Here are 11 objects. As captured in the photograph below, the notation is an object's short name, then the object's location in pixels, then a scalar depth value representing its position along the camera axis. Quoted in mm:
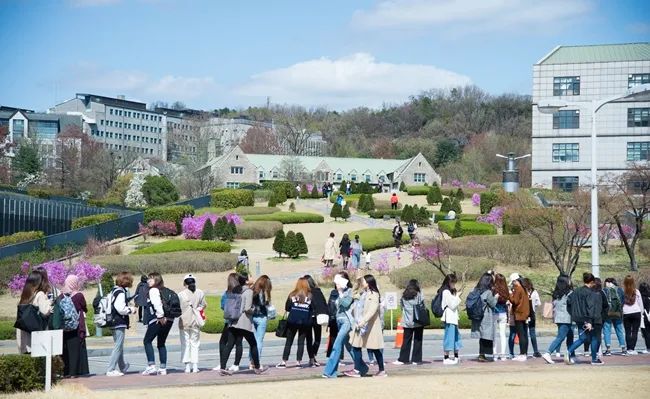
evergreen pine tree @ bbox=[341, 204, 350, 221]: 63844
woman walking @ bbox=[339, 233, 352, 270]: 40438
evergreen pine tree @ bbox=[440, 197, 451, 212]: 65812
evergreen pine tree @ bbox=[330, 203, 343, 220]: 63500
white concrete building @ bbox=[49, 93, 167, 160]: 152500
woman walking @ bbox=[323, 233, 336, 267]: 40031
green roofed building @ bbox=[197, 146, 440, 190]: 102188
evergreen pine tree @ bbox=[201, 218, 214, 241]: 50125
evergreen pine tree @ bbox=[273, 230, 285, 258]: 45000
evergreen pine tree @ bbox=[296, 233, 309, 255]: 45125
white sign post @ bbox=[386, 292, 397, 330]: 20891
